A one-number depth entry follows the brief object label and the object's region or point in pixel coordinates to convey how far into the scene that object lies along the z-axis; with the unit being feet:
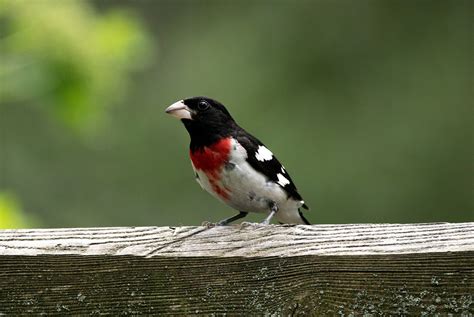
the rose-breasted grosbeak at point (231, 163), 24.93
